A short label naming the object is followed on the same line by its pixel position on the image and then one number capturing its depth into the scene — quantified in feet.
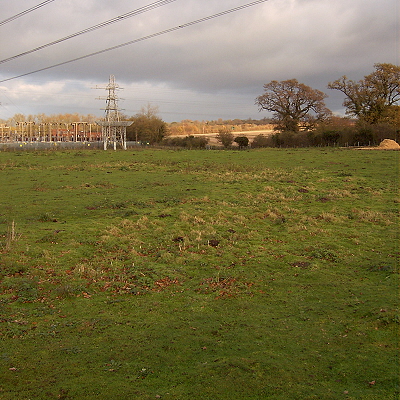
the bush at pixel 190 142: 231.50
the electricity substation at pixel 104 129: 239.09
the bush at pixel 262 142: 225.76
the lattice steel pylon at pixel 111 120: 238.07
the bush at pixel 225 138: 230.68
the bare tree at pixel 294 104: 251.19
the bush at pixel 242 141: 229.04
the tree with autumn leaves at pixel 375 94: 212.23
